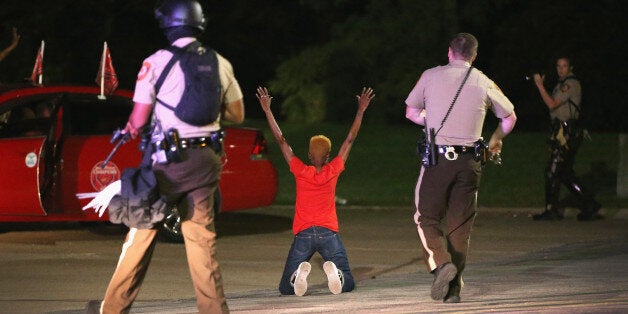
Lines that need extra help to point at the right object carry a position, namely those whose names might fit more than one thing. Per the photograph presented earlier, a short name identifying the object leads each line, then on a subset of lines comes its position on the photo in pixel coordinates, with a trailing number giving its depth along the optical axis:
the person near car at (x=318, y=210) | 19.83
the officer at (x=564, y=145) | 30.34
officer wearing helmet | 14.68
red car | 25.77
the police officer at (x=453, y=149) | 18.22
